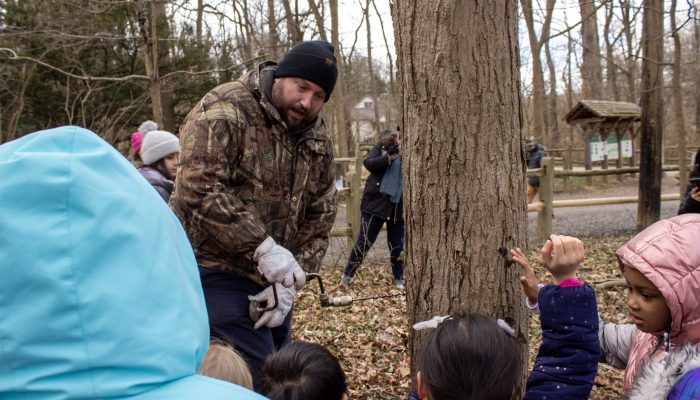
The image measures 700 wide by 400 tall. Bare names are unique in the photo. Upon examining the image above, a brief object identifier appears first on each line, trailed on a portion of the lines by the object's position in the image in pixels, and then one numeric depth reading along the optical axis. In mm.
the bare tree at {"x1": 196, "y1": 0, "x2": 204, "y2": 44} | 13425
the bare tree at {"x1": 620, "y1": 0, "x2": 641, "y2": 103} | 17661
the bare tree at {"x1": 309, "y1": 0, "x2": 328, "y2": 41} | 15874
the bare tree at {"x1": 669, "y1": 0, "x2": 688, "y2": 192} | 9688
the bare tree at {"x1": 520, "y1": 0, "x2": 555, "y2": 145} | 13192
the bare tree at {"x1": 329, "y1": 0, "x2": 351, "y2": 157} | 17453
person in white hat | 3955
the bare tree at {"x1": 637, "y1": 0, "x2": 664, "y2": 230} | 8570
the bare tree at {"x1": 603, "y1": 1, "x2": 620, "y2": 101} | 21947
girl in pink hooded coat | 1604
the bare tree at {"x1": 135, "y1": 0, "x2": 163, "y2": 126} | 6551
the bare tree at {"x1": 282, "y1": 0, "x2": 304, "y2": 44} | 16403
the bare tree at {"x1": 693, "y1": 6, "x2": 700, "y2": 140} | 26741
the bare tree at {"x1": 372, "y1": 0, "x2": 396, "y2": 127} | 19094
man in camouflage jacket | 2248
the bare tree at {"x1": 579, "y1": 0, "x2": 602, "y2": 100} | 19781
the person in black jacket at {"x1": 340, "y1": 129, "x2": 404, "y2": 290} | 6059
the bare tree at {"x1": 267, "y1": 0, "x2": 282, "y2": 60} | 17578
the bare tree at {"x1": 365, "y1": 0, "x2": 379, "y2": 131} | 19459
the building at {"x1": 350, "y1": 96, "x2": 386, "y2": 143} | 47841
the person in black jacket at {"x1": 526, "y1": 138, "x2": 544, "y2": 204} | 11555
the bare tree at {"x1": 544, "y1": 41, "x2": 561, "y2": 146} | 25016
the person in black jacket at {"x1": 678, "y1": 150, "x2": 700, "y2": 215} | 4226
